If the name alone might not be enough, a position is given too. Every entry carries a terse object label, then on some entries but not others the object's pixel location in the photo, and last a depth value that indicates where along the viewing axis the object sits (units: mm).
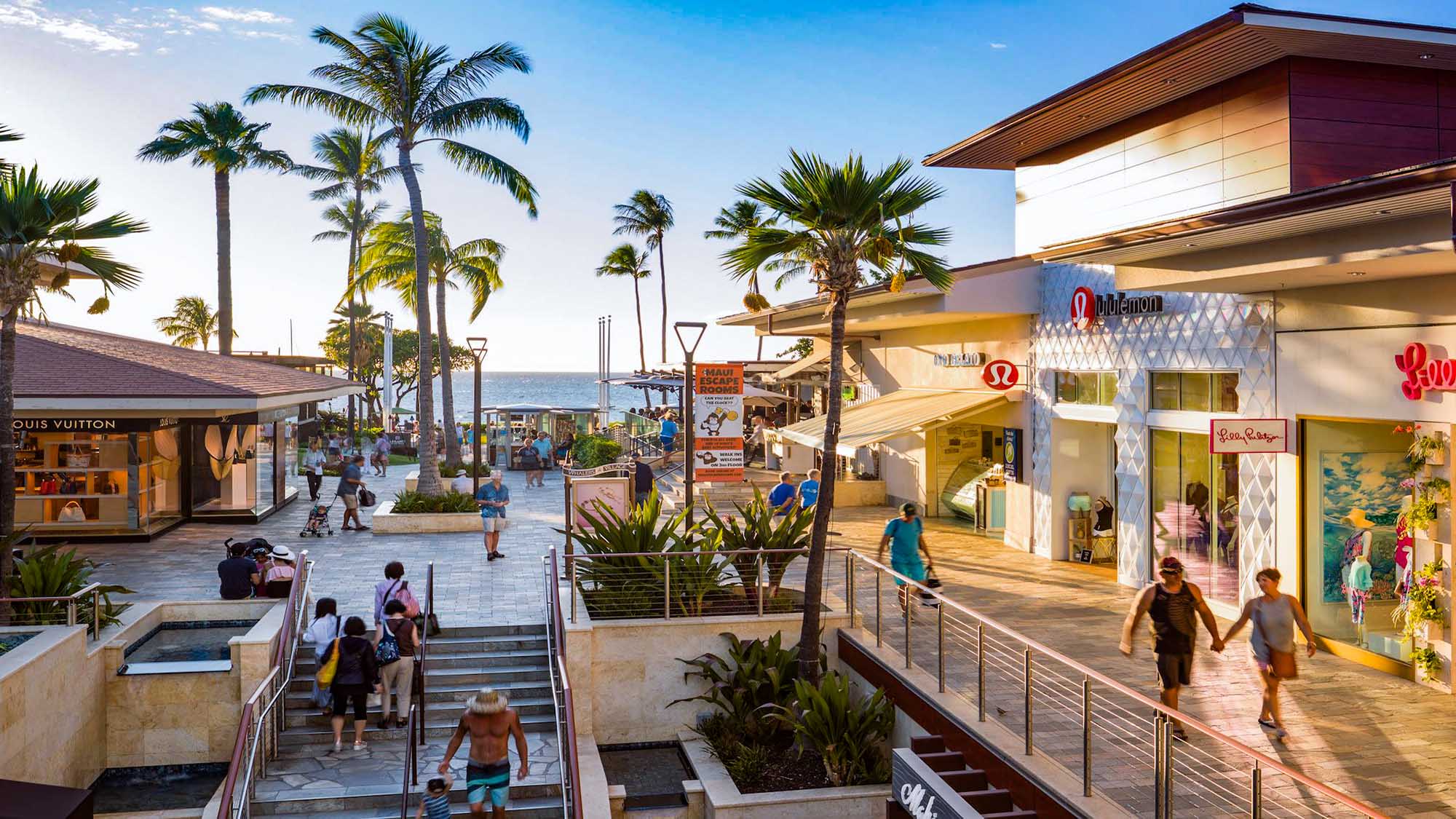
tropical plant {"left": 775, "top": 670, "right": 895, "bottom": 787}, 10430
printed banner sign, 17266
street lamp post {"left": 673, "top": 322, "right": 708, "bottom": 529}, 17156
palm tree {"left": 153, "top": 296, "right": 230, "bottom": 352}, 73375
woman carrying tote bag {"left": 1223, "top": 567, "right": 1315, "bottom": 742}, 8477
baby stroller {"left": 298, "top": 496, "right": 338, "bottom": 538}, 20656
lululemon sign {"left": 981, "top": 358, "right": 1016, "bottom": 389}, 18656
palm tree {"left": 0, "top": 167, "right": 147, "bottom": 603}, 12148
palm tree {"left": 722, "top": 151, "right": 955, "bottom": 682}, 10977
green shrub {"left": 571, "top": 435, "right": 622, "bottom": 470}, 30922
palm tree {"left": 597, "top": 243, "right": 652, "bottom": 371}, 56875
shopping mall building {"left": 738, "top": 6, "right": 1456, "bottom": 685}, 9969
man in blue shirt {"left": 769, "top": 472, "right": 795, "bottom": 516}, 17625
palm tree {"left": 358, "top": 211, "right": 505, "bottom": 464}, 33031
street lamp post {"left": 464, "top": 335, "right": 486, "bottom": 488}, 23141
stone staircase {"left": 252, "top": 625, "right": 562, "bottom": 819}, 10156
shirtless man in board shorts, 8695
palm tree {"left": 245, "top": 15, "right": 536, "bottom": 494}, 22359
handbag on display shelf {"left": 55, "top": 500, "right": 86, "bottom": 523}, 19922
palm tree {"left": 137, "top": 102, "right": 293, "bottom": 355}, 31875
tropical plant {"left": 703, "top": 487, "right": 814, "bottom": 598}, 13281
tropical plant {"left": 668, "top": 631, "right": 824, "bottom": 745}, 11516
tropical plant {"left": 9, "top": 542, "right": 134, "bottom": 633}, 11805
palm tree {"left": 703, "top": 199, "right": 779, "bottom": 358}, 44938
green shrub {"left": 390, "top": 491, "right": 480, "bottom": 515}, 22188
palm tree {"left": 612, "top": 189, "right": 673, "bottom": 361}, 54719
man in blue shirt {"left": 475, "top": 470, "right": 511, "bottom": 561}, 17875
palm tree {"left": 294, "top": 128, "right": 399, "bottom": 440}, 42844
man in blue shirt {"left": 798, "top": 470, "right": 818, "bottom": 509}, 17531
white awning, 18516
